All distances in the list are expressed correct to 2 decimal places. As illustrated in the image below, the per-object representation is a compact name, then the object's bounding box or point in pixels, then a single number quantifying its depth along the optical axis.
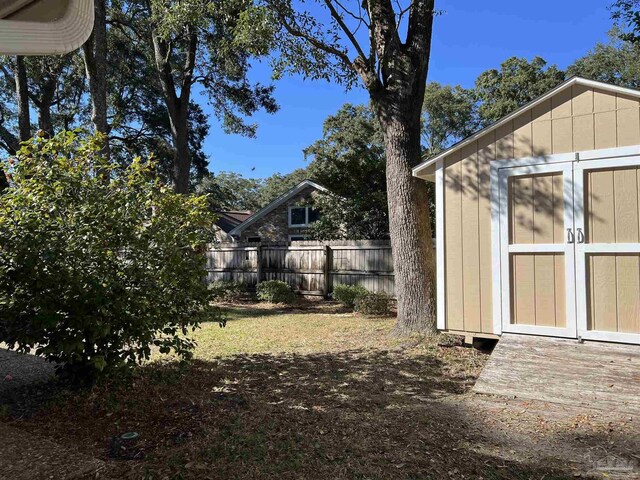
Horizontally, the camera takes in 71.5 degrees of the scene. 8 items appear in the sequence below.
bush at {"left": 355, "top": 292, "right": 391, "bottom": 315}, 10.01
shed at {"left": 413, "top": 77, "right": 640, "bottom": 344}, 4.74
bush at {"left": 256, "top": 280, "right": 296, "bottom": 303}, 12.49
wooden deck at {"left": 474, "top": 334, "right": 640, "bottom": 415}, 4.08
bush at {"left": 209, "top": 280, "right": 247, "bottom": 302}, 13.79
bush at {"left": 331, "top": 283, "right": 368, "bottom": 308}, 11.22
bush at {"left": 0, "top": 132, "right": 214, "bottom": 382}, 3.64
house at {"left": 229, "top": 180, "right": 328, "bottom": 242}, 19.31
